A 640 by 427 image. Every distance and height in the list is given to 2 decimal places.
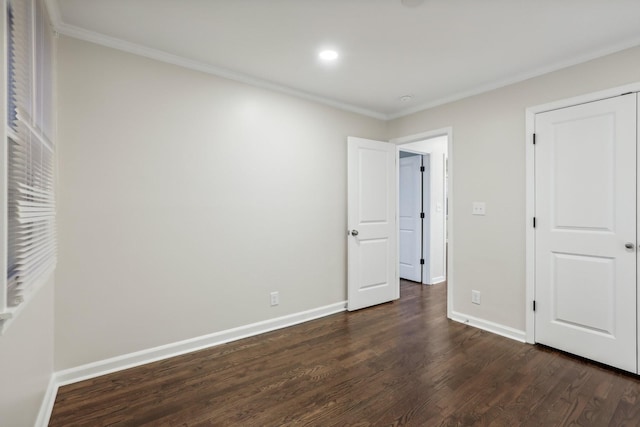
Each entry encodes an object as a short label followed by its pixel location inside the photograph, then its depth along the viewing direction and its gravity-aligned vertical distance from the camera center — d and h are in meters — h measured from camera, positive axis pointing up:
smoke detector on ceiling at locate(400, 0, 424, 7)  1.84 +1.25
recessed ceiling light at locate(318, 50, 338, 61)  2.47 +1.27
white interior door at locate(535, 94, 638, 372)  2.29 -0.17
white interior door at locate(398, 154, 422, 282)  4.96 -0.10
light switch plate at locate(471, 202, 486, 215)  3.13 +0.02
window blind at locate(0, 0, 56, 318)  1.13 +0.22
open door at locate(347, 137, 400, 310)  3.65 -0.16
